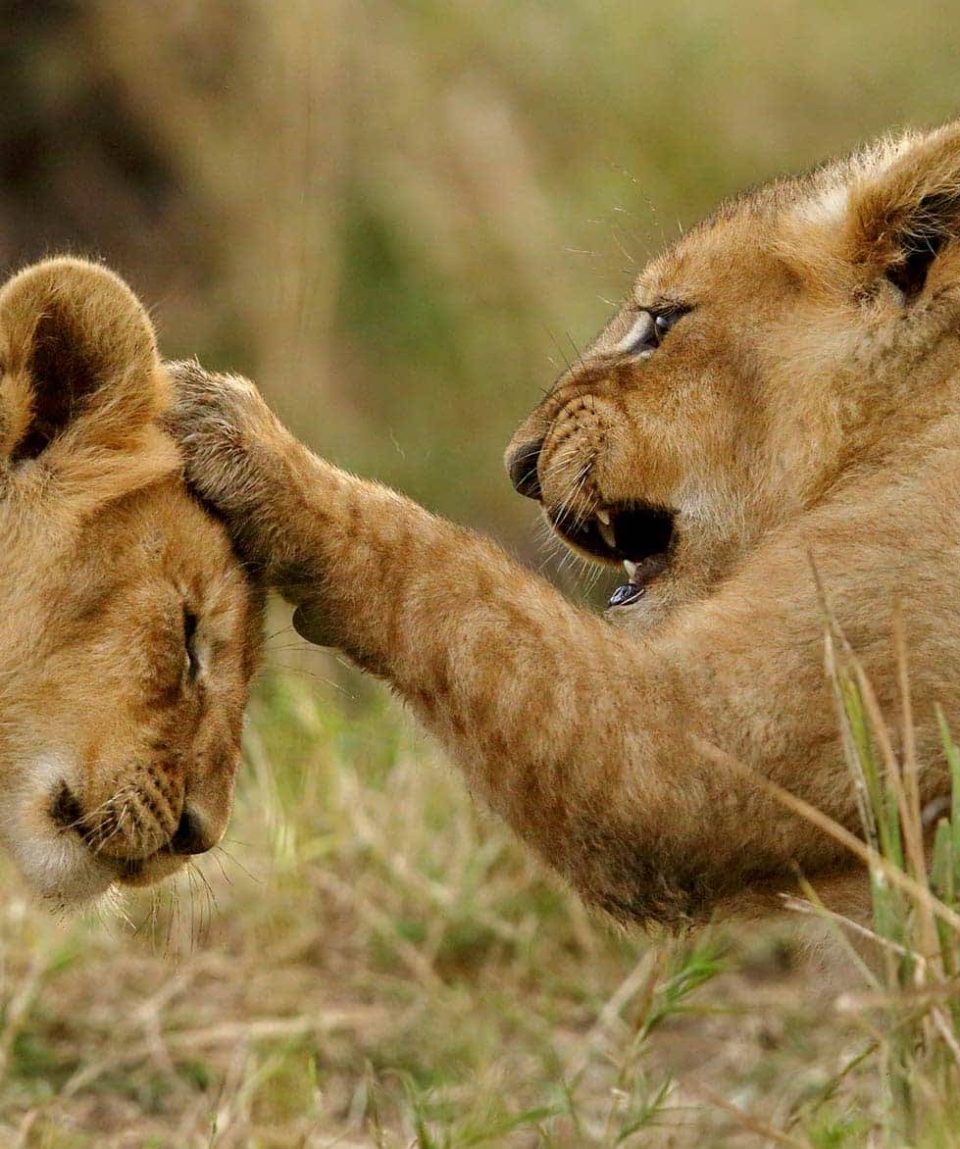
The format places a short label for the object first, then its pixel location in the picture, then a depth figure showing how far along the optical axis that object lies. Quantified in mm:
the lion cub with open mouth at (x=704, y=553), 6664
